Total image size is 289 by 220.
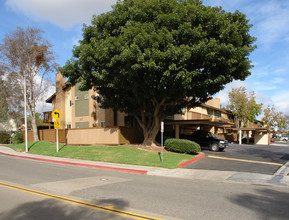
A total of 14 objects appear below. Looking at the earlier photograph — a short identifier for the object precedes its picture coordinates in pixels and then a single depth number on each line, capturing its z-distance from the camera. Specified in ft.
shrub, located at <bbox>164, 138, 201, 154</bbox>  57.11
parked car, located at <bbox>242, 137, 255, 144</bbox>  131.74
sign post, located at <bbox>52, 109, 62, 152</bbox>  65.35
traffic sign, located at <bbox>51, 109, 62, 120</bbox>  65.29
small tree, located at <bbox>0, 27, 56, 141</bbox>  84.58
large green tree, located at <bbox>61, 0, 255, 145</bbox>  46.44
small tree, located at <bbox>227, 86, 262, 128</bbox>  133.69
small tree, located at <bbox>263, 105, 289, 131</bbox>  187.40
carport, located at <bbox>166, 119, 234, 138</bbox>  73.15
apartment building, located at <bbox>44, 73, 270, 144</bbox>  85.34
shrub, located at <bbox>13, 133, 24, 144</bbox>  99.33
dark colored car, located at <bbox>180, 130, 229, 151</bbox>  70.90
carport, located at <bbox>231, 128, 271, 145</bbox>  120.87
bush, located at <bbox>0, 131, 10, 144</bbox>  114.32
